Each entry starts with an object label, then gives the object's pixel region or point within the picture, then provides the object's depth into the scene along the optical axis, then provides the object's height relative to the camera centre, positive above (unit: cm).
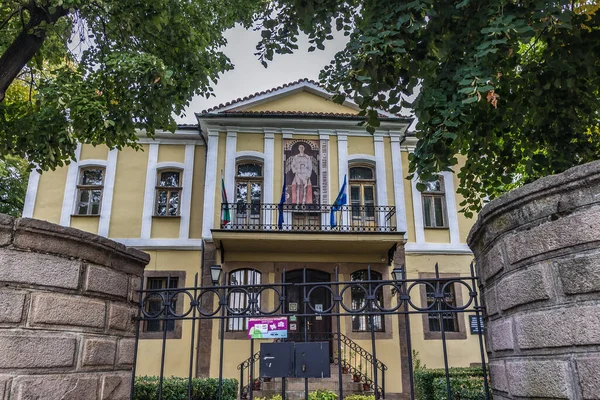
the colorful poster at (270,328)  377 +18
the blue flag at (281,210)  1352 +402
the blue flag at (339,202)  1346 +421
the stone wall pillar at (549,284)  224 +33
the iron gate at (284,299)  333 +36
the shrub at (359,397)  1007 -99
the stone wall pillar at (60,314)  274 +24
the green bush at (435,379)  943 -60
